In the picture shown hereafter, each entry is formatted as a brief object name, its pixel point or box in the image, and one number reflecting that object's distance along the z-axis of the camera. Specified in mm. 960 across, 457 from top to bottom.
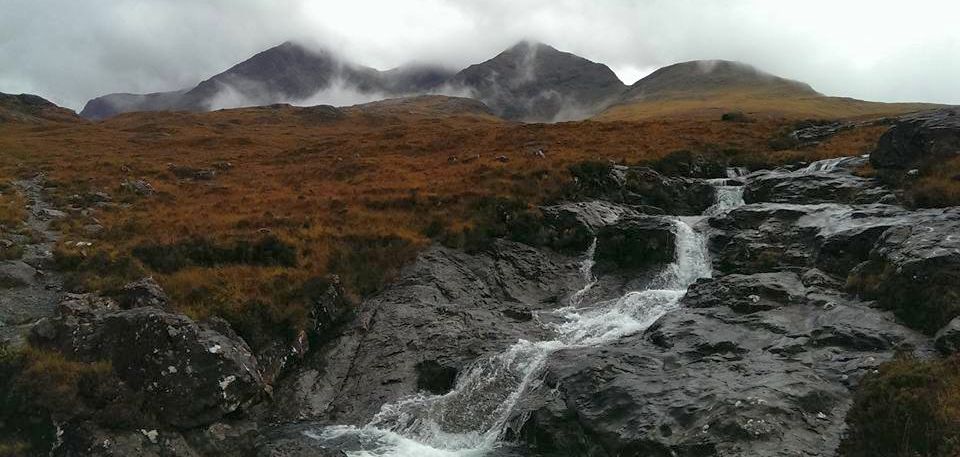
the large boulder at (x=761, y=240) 24656
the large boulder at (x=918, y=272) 16281
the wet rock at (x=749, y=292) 19594
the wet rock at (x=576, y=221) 31391
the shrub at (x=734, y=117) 73012
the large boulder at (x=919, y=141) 29766
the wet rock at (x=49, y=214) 31375
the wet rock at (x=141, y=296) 19484
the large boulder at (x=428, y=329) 19094
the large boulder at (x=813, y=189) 30625
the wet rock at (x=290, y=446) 15562
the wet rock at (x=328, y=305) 22375
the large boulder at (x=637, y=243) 29047
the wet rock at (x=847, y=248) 22062
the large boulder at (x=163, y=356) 15984
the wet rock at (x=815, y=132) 55281
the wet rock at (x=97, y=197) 37528
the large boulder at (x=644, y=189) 37219
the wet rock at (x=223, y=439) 15547
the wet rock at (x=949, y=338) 14242
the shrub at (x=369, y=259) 25703
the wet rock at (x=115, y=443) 13938
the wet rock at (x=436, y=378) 19375
